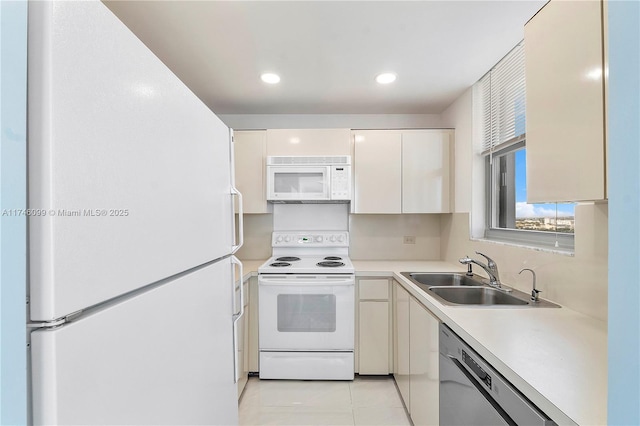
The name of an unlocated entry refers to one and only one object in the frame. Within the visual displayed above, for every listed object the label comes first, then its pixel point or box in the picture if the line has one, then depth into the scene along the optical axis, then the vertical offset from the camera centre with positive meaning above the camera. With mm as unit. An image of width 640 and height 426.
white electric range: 2256 -906
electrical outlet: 2875 -286
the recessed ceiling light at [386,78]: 2047 +996
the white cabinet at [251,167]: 2605 +410
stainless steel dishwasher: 797 -626
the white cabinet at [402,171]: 2564 +370
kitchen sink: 1557 -509
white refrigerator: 433 -31
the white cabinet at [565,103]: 830 +358
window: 1585 +306
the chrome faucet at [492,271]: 1772 -387
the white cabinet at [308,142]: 2580 +638
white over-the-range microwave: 2510 +298
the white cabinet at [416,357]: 1433 -892
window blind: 1779 +761
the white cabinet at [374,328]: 2311 -968
